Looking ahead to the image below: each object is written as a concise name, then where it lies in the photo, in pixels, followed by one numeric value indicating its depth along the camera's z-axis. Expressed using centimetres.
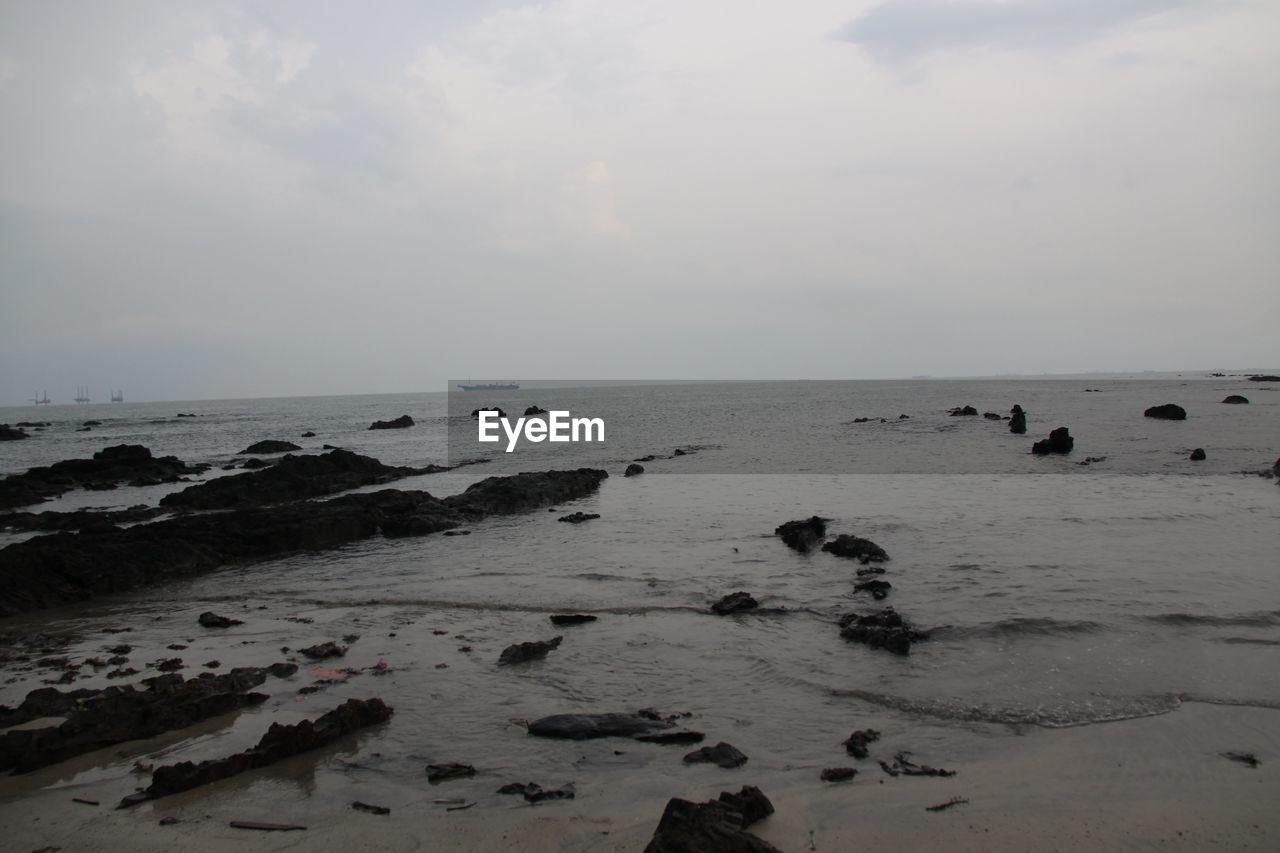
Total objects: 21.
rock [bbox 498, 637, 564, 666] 903
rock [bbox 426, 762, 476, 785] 616
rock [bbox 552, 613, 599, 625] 1069
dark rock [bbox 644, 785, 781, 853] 454
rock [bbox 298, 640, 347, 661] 927
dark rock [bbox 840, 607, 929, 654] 902
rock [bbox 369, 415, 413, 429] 7200
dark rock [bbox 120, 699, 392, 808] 591
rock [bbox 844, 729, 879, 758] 642
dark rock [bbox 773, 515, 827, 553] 1500
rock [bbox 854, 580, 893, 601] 1139
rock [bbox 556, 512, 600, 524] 1934
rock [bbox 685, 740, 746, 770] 628
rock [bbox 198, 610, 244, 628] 1077
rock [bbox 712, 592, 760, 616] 1093
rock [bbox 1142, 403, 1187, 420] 4556
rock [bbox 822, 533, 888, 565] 1384
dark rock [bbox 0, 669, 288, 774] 646
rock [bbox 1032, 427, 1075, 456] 3145
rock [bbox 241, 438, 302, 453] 4506
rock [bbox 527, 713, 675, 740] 692
